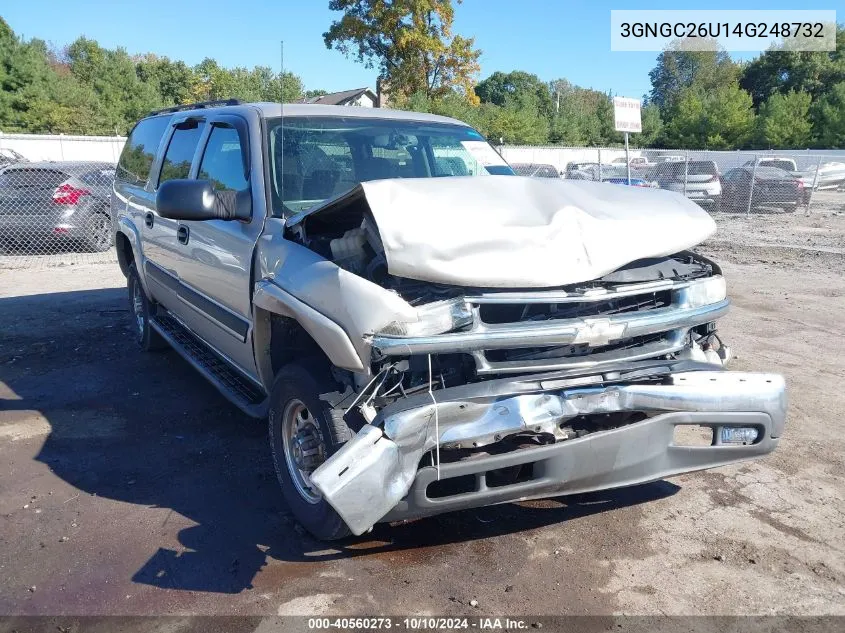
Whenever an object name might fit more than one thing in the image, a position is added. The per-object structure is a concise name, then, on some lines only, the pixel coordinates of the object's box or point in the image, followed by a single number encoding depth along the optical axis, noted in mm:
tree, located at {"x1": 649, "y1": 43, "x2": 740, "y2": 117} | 61344
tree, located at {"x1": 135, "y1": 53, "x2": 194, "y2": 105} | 54281
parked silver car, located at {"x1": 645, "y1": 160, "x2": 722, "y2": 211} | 20188
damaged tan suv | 2729
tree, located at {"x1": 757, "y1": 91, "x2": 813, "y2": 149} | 41594
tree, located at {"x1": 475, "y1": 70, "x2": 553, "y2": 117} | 79562
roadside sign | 13570
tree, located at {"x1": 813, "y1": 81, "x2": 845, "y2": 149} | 40719
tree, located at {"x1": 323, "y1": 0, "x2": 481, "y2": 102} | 33688
